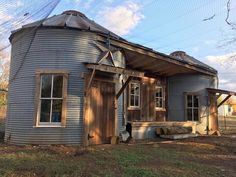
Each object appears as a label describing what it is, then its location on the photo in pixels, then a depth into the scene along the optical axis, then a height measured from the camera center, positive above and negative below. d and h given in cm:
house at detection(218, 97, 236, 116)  5160 +121
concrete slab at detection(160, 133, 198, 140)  943 -119
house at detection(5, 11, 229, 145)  712 +112
